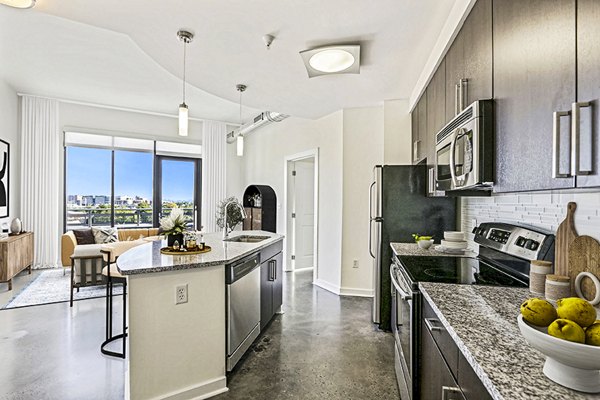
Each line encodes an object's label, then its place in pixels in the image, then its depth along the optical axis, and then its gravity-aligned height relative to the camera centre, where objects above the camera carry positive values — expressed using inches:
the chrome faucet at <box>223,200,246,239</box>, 131.9 -7.7
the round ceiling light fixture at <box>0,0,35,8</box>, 81.9 +49.9
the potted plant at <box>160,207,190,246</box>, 96.9 -8.7
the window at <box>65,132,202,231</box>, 253.4 +14.0
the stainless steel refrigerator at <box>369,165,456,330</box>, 127.6 -6.3
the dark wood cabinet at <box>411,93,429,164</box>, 122.9 +28.5
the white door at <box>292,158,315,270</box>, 236.8 -11.2
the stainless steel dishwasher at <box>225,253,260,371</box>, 91.4 -33.8
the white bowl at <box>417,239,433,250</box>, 107.7 -15.2
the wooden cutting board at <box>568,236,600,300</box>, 48.4 -9.7
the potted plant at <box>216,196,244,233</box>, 142.5 -7.8
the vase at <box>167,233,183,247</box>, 98.4 -12.6
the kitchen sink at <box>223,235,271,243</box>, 143.0 -18.3
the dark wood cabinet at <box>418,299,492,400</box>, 38.8 -24.8
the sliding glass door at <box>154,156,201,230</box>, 284.4 +10.6
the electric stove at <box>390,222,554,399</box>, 67.0 -16.9
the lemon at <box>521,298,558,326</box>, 32.7 -11.7
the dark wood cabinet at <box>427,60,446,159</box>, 94.9 +29.7
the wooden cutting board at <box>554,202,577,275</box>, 56.0 -7.1
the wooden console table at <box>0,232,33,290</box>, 172.4 -34.3
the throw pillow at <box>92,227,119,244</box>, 230.8 -28.2
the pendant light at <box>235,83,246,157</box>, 141.4 +26.8
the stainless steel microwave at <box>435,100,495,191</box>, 58.9 +9.9
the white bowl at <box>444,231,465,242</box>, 104.0 -12.2
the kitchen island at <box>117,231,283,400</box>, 76.1 -32.5
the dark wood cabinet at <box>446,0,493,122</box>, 61.7 +31.1
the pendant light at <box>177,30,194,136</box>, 96.7 +28.5
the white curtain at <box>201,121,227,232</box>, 296.8 +26.1
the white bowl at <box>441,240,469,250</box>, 102.5 -14.7
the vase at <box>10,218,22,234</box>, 199.9 -18.5
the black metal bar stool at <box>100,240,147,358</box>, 107.9 -31.0
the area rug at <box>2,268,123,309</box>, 160.1 -52.2
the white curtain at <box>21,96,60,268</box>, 228.1 +15.1
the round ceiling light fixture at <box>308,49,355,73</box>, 106.4 +47.8
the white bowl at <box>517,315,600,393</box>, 27.9 -14.4
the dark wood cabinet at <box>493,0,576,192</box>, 38.8 +15.9
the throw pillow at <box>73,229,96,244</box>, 228.5 -28.2
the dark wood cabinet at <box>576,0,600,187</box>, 33.9 +12.5
